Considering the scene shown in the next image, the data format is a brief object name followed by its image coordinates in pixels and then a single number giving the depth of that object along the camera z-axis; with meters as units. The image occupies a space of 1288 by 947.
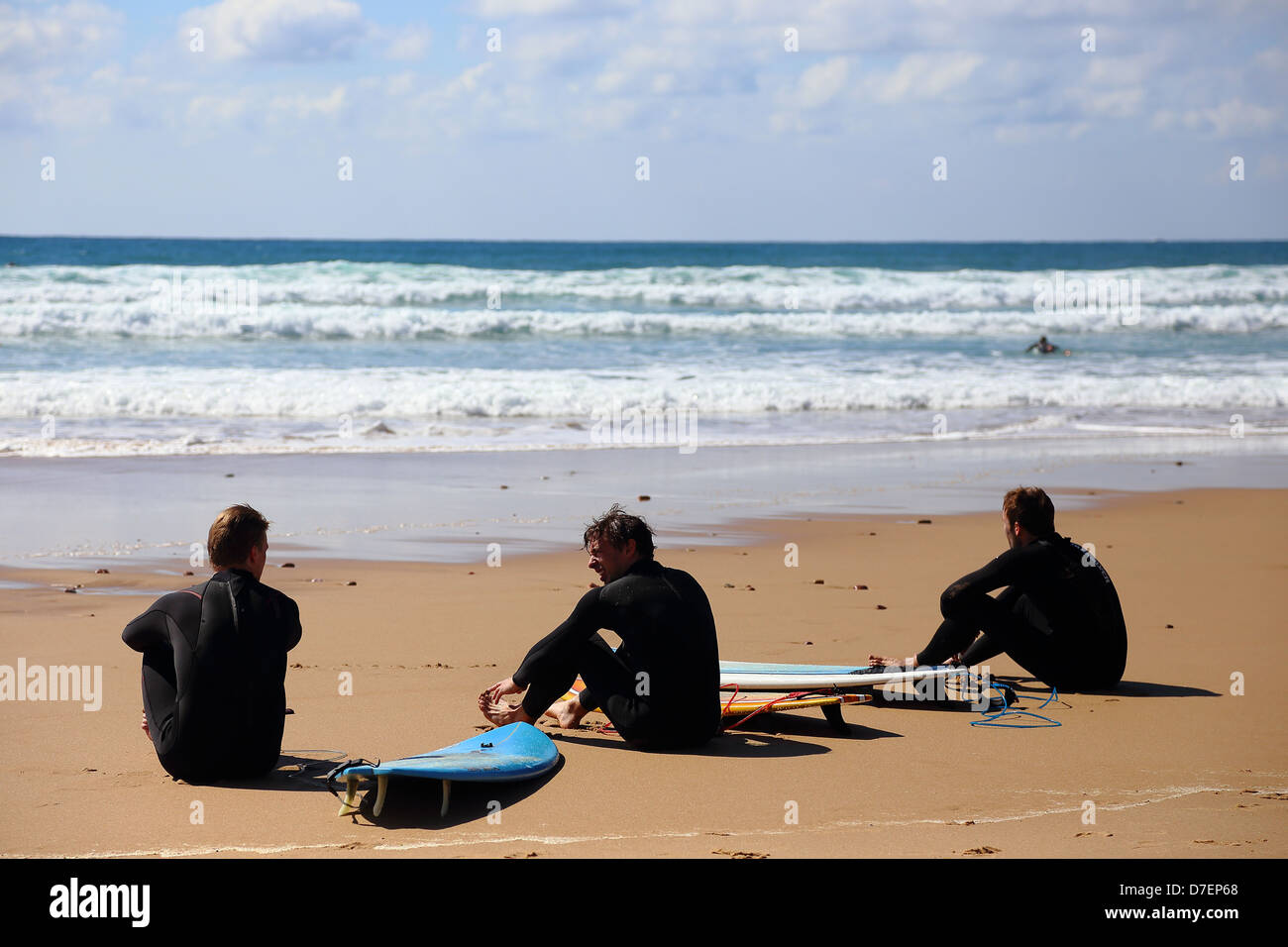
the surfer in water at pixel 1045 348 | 25.91
